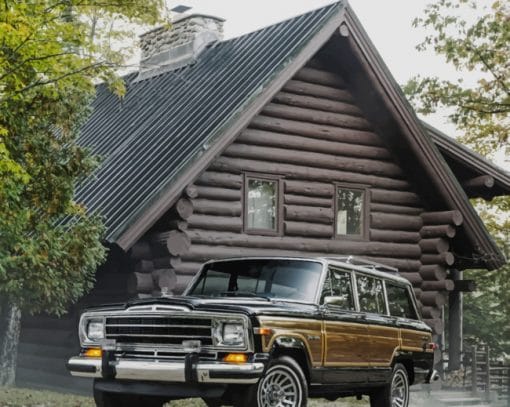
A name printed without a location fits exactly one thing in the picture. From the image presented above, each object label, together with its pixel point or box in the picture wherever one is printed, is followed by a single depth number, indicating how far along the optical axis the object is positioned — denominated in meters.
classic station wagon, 9.84
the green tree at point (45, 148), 13.31
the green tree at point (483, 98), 28.42
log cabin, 18.28
